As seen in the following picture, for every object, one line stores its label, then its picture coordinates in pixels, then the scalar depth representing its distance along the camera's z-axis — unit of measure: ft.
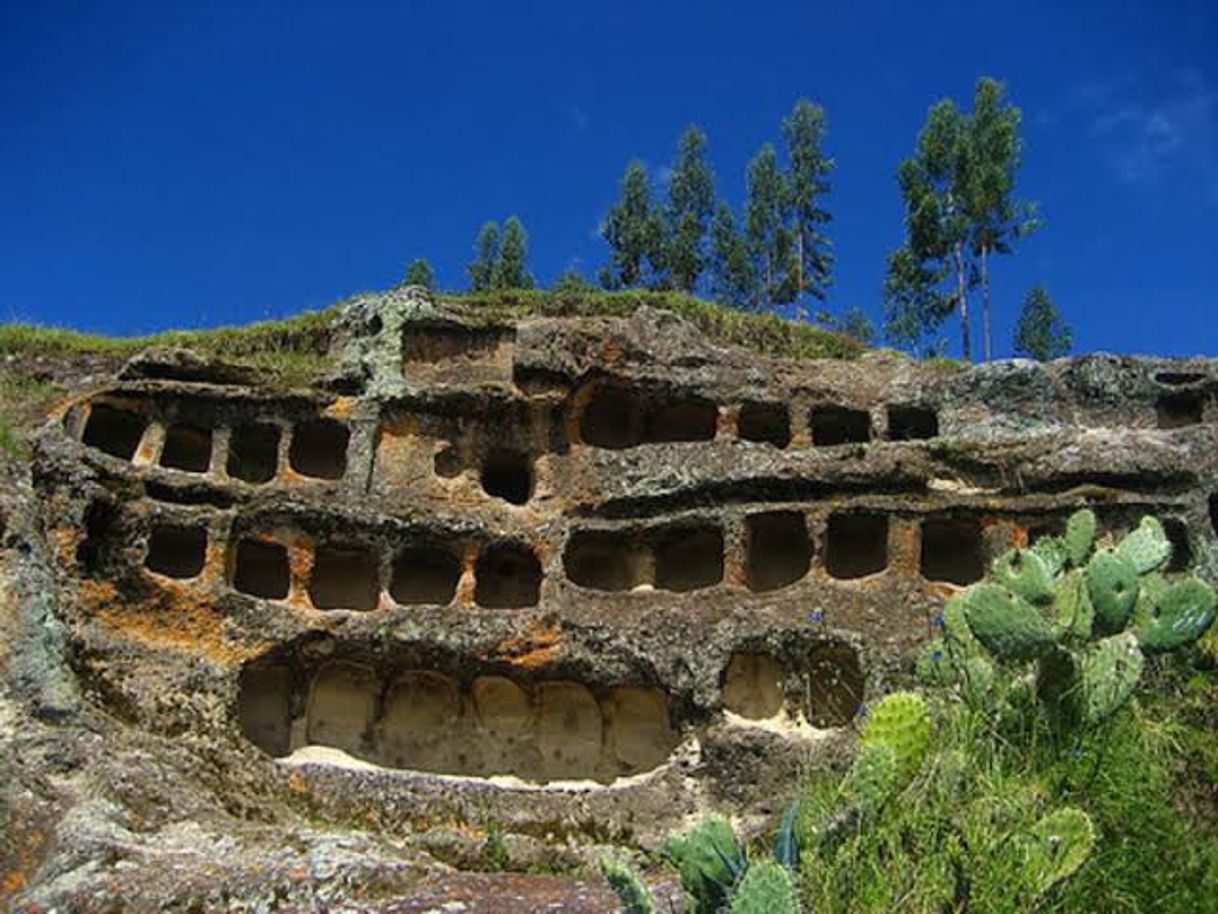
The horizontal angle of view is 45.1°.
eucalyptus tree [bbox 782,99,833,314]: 159.02
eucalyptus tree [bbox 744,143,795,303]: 158.61
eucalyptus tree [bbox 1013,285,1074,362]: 148.77
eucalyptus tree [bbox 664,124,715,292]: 158.10
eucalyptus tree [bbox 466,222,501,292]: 156.15
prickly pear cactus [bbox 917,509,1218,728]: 39.42
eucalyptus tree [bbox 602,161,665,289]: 158.81
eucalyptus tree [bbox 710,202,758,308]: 157.79
